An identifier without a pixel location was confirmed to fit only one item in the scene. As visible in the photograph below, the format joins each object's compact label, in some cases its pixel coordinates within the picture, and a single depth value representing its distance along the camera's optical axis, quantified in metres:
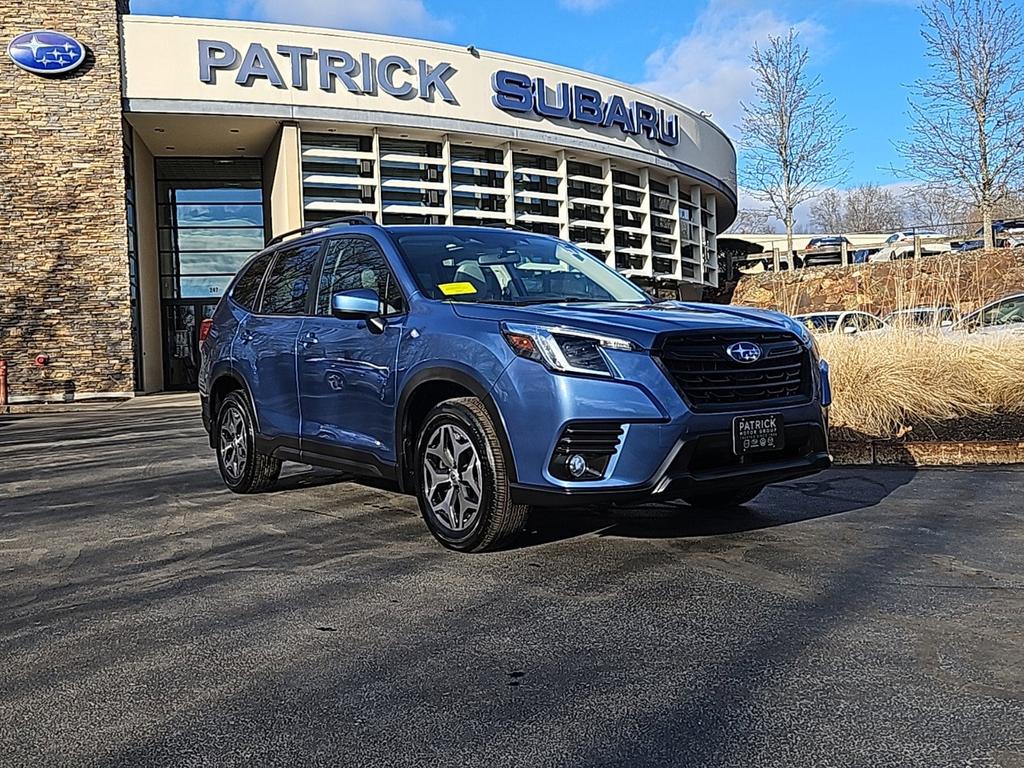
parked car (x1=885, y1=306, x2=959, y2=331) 10.09
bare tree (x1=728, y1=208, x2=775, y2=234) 41.29
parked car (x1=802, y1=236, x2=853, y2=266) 36.09
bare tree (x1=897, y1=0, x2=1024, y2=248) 27.89
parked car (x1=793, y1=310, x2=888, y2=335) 10.46
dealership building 21.36
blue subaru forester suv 4.53
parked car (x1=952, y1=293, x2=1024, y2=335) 10.51
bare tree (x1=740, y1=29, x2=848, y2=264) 37.03
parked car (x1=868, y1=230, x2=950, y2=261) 32.25
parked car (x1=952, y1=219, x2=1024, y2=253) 31.84
